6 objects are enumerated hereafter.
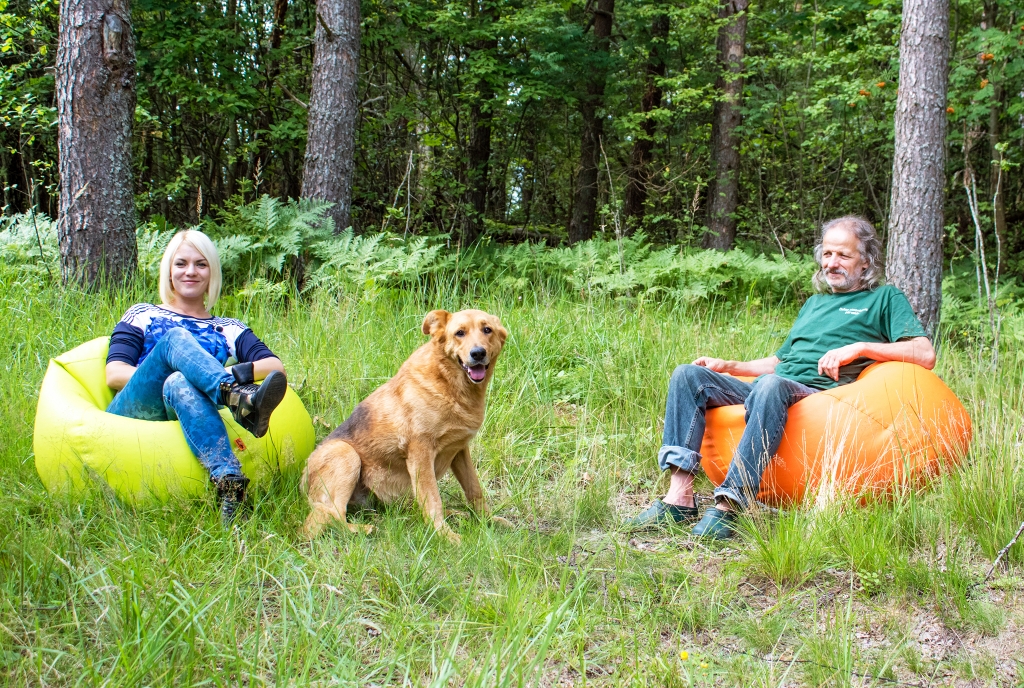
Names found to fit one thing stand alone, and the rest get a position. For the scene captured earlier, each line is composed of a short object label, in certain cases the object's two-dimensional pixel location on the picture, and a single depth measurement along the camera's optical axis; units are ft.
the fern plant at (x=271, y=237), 24.64
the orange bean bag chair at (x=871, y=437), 11.67
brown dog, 11.90
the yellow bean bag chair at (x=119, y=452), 11.16
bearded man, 12.30
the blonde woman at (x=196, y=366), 11.09
